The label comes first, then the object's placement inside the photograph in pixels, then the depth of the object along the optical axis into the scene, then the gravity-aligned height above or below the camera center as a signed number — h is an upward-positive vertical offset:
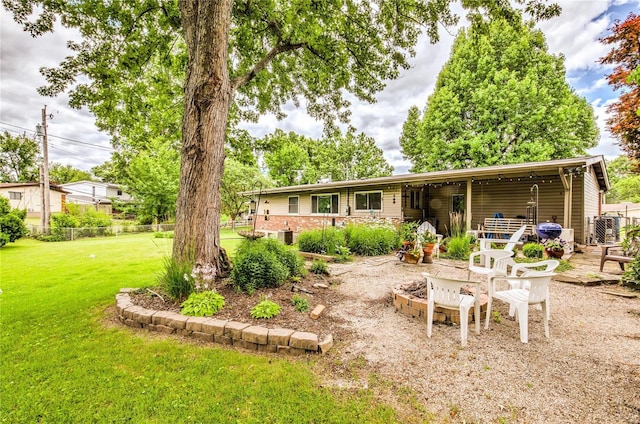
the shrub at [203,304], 3.18 -1.14
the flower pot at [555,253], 6.85 -1.16
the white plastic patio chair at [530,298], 2.80 -0.98
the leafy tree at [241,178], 20.13 +2.67
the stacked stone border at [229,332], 2.63 -1.28
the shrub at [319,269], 5.58 -1.22
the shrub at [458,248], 7.74 -1.16
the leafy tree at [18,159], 29.80 +6.41
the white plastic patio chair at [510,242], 5.08 -0.69
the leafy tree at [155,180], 18.98 +2.32
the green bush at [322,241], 8.24 -0.97
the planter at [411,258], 6.89 -1.26
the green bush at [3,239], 10.25 -0.96
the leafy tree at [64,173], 38.66 +5.88
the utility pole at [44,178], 14.35 +1.96
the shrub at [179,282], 3.51 -0.92
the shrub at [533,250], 7.15 -1.15
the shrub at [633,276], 4.72 -1.24
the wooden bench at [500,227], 9.54 -0.70
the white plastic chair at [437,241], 7.32 -0.98
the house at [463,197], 9.39 +0.54
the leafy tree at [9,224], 10.59 -0.43
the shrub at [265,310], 3.22 -1.21
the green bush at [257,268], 4.03 -0.89
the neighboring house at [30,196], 22.56 +1.52
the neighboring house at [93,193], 29.73 +2.46
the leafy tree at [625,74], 8.58 +4.51
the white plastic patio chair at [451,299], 2.77 -0.98
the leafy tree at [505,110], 14.81 +5.78
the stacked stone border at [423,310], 3.33 -1.30
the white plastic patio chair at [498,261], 4.05 -0.83
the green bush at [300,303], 3.54 -1.26
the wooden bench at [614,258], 5.34 -1.05
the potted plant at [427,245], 6.98 -0.94
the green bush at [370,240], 8.44 -0.99
